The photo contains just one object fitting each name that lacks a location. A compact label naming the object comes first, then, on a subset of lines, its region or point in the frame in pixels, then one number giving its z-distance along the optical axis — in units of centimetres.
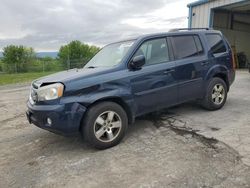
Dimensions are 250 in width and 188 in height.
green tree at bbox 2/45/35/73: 3586
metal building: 1218
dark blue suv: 299
